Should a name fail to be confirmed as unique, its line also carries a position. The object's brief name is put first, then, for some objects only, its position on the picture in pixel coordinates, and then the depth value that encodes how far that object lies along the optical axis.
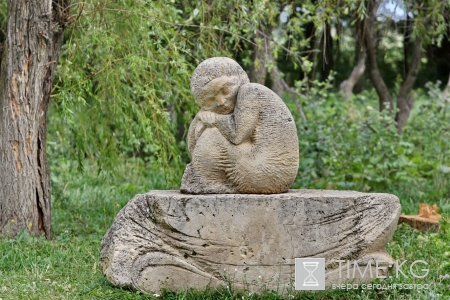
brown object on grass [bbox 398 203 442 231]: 13.57
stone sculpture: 9.67
